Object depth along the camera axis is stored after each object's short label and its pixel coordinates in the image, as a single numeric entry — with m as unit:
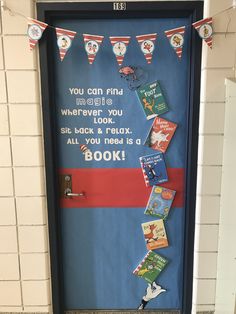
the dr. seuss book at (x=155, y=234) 2.29
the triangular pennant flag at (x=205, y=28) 1.93
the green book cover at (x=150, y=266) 2.33
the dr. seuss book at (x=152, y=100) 2.14
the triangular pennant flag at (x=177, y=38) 1.94
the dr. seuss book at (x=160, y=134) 2.19
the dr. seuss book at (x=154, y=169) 2.22
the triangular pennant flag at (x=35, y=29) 1.94
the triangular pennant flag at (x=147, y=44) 1.94
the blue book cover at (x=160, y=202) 2.25
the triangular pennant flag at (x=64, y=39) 1.94
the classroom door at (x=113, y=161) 2.10
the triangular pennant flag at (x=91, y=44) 1.94
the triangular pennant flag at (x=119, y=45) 1.95
